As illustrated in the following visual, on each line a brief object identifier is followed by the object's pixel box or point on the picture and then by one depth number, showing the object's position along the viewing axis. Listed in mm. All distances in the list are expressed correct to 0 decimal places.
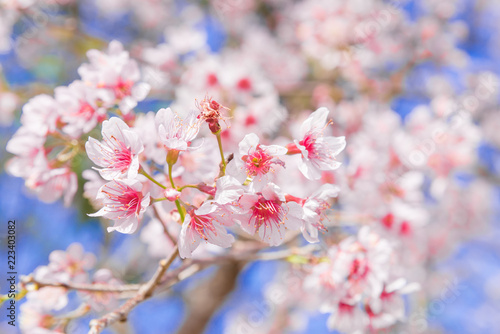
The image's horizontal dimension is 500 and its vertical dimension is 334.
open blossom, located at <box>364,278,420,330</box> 725
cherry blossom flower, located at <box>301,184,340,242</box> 659
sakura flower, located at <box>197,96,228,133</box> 649
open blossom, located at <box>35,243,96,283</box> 717
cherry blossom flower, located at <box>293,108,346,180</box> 665
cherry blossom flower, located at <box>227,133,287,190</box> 644
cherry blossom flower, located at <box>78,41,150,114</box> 704
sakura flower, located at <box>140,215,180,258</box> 765
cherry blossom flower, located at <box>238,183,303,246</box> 645
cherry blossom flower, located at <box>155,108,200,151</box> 650
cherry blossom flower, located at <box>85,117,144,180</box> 650
